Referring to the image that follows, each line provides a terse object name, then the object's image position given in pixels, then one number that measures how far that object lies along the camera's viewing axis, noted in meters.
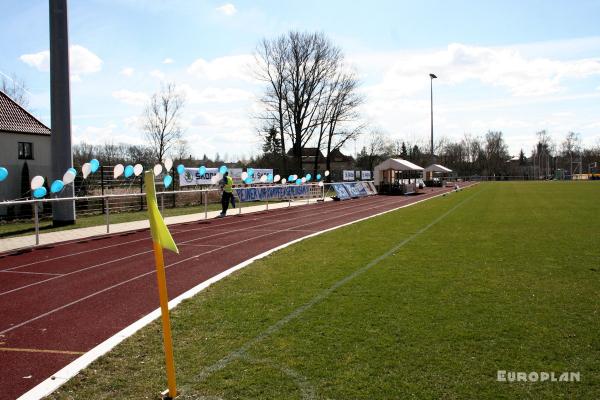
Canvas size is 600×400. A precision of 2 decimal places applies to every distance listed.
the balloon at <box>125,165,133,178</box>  19.62
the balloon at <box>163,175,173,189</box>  20.47
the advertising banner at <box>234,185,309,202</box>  25.89
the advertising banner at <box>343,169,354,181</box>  43.03
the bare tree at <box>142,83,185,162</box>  42.09
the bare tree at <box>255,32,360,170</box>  52.38
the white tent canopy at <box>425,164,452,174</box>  66.94
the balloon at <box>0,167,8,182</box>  14.15
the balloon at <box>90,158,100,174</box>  18.02
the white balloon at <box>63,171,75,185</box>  15.74
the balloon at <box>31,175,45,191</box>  14.69
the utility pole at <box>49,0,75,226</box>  16.84
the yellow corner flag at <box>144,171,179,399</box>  3.81
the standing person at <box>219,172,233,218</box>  20.74
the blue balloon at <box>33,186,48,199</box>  14.50
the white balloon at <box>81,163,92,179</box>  17.06
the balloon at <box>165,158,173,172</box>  20.27
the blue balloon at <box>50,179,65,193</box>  15.08
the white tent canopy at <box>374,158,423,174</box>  41.91
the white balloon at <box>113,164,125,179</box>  18.56
